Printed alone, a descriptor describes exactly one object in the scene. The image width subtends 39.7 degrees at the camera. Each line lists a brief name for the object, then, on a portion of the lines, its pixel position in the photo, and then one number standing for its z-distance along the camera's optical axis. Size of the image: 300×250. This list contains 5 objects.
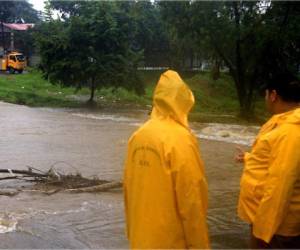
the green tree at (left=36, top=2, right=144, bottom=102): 23.07
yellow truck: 36.14
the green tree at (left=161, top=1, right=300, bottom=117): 20.08
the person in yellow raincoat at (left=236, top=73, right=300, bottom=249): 2.42
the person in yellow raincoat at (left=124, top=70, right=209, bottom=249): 2.17
